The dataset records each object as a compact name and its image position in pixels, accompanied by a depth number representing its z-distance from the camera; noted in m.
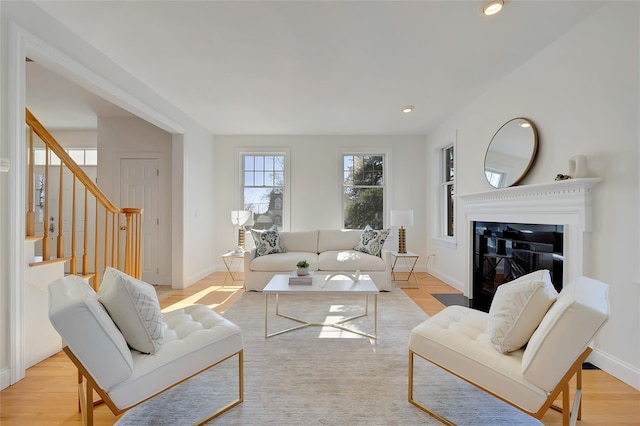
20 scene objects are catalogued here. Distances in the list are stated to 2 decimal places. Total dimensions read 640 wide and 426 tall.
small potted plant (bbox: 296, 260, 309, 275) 3.13
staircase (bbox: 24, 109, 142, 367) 2.26
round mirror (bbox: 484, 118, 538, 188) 2.88
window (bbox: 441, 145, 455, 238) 5.05
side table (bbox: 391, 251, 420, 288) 4.54
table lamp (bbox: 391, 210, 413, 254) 4.75
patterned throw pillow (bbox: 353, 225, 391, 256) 4.62
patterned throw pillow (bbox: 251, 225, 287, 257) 4.70
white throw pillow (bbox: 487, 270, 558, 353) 1.48
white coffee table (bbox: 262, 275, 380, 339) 2.72
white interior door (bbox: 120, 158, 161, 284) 4.76
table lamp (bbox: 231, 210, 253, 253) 5.00
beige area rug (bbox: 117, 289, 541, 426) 1.65
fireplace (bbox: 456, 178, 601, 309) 2.29
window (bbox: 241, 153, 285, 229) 5.79
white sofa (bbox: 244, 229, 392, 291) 4.32
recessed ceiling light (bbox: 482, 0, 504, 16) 2.09
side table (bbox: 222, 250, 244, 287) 5.48
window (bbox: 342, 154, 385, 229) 5.77
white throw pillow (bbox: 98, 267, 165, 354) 1.50
